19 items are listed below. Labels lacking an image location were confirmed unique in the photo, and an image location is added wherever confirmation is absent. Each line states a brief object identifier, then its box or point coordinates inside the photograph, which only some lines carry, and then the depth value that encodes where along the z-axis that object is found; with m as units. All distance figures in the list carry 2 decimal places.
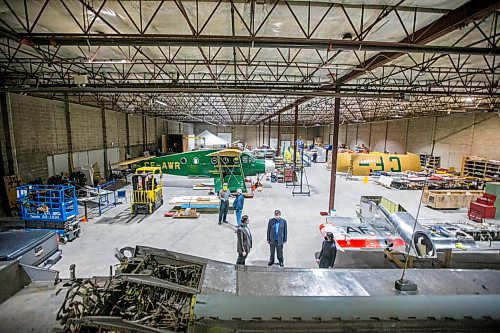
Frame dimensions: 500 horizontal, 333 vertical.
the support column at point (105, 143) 20.87
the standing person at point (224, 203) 10.21
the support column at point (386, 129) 33.06
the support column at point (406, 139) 29.58
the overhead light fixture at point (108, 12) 6.48
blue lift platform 8.41
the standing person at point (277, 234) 6.69
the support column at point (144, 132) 29.75
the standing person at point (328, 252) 5.89
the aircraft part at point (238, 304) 2.12
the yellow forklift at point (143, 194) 11.35
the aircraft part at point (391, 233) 6.38
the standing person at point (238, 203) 9.70
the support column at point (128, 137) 24.98
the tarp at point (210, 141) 32.75
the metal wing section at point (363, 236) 7.19
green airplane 14.26
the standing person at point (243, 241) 6.47
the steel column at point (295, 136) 18.86
